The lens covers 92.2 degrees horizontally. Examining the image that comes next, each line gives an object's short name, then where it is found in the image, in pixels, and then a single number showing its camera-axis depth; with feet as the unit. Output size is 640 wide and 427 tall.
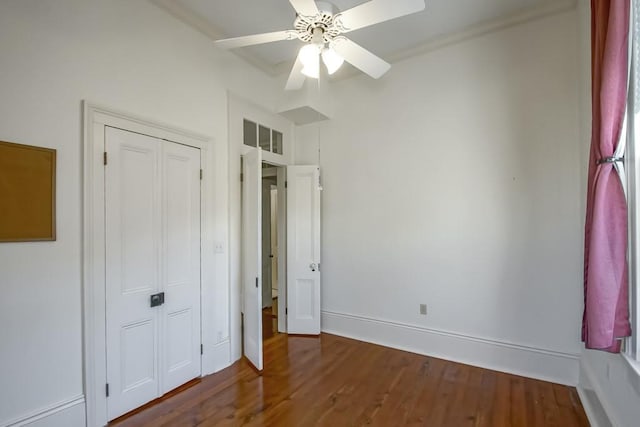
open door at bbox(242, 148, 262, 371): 10.01
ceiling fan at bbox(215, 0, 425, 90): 6.08
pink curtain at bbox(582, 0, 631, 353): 5.12
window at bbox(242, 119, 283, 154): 11.71
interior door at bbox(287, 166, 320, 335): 13.21
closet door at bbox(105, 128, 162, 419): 7.50
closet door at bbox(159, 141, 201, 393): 8.71
